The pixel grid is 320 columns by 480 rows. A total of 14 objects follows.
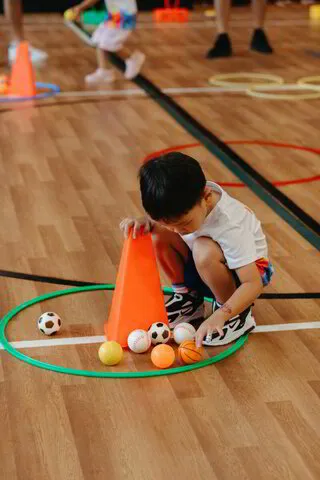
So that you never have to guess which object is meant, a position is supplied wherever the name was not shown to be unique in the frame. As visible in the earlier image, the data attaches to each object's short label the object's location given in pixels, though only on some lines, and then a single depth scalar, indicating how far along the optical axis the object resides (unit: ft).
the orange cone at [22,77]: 18.72
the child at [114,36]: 20.18
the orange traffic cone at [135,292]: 8.78
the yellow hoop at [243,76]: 20.03
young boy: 7.97
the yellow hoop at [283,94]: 18.92
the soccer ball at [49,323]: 8.91
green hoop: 8.20
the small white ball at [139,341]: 8.61
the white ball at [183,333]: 8.72
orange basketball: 8.39
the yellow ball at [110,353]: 8.36
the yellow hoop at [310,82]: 19.72
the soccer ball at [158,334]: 8.71
